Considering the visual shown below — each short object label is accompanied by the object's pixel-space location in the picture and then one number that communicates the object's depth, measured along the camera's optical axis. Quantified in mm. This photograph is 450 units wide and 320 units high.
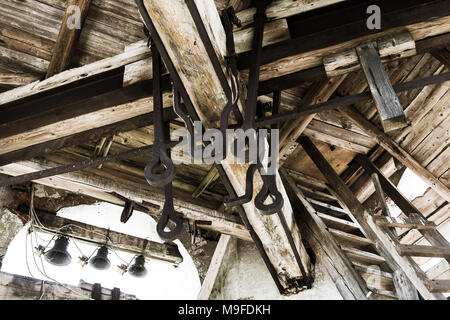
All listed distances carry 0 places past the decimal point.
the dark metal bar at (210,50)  2229
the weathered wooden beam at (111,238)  4945
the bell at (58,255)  4637
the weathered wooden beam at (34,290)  4324
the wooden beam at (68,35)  3502
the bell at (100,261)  4875
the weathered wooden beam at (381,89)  2410
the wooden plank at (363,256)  4027
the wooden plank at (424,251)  3652
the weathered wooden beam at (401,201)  3973
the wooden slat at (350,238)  4293
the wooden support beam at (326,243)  3699
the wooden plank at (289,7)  2949
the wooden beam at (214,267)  5000
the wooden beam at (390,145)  4602
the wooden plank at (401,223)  3980
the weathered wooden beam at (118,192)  4180
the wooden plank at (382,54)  2693
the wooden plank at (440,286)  3395
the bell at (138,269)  5125
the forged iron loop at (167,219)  2279
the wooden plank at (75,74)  3115
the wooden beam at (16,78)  3785
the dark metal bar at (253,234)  3211
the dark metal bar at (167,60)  2260
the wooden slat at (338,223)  4480
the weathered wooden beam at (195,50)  2293
